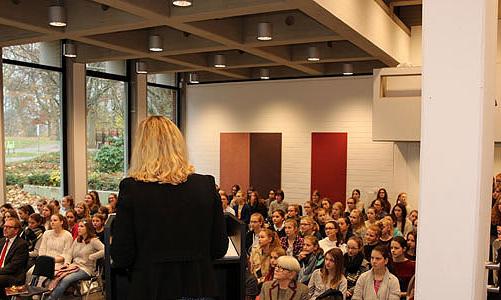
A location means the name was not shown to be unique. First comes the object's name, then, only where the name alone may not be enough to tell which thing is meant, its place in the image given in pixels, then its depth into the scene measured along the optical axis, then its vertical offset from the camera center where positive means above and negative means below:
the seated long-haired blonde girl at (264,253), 5.12 -1.26
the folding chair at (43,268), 5.19 -1.44
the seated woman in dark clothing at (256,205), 8.61 -1.28
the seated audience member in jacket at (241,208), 8.48 -1.36
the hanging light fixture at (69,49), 7.95 +1.28
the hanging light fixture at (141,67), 9.58 +1.21
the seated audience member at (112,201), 7.45 -1.12
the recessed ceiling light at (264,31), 6.18 +1.24
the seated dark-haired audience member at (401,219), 6.78 -1.21
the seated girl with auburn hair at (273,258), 4.84 -1.24
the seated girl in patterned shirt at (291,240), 5.57 -1.23
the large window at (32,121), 8.02 +0.14
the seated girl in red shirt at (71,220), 6.54 -1.20
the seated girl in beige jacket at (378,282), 4.25 -1.31
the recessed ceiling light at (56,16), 5.69 +1.30
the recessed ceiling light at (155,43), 7.20 +1.27
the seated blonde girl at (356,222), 6.40 -1.17
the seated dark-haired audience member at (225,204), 7.51 -1.12
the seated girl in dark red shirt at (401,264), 4.86 -1.30
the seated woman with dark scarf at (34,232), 6.14 -1.30
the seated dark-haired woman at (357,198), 8.37 -1.16
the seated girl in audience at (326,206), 7.76 -1.19
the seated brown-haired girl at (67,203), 7.78 -1.15
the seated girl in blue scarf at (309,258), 4.87 -1.26
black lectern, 1.58 -0.47
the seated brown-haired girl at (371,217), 6.58 -1.14
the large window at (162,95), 11.12 +0.82
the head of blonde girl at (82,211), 7.07 -1.16
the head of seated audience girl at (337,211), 7.21 -1.17
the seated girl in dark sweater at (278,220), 6.50 -1.17
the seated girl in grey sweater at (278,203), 8.91 -1.31
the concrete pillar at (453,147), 1.66 -0.05
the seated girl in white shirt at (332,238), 5.59 -1.21
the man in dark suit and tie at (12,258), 5.09 -1.35
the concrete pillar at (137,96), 10.27 +0.70
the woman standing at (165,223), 1.58 -0.30
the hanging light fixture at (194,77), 11.23 +1.20
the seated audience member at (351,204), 8.00 -1.16
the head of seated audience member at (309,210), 7.57 -1.20
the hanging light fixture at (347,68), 9.27 +1.17
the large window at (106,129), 9.61 +0.01
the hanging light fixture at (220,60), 8.83 +1.25
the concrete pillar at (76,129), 8.82 +0.01
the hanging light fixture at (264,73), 10.49 +1.22
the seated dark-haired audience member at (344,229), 5.95 -1.18
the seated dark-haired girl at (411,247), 5.20 -1.22
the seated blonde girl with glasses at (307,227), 5.75 -1.11
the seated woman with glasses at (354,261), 4.88 -1.28
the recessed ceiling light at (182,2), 4.63 +1.19
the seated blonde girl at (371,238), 5.32 -1.17
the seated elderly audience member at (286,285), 4.20 -1.31
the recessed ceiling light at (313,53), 7.77 +1.22
